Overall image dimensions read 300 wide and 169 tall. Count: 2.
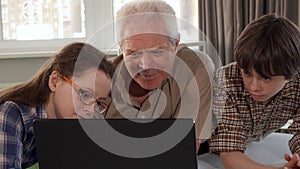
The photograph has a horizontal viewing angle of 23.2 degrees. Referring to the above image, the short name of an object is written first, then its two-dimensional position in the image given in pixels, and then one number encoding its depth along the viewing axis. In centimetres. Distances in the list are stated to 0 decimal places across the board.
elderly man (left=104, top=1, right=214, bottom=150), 183
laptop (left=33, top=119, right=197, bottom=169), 132
